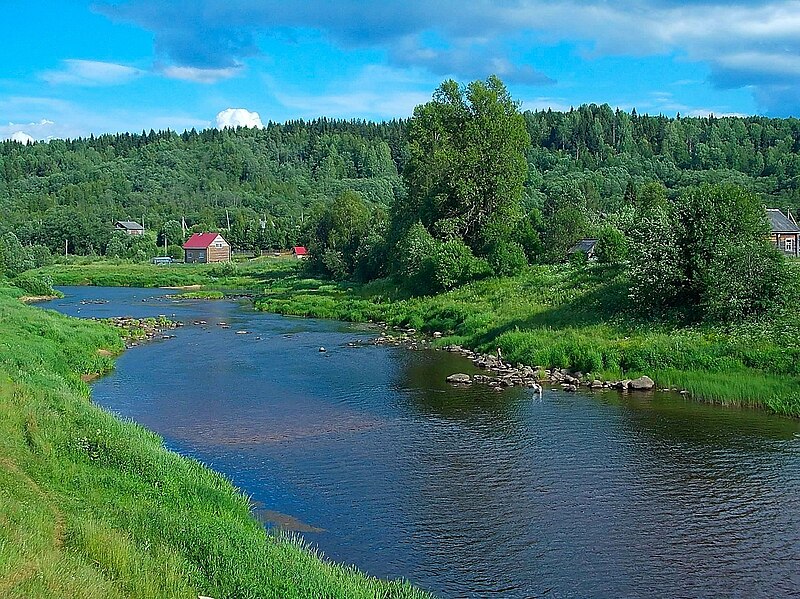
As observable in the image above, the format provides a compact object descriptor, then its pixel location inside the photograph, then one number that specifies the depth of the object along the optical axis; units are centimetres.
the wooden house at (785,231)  7862
